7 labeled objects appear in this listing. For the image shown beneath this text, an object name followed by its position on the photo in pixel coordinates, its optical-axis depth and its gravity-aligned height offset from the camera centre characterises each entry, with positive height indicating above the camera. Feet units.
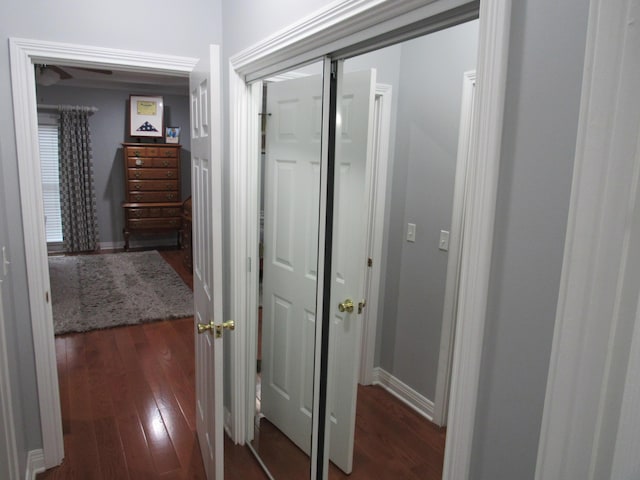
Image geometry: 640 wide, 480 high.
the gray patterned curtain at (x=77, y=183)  20.45 -0.89
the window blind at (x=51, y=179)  20.51 -0.75
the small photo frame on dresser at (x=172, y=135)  22.08 +1.62
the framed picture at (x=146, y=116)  21.45 +2.46
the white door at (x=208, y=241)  5.22 -1.00
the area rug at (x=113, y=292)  13.58 -4.46
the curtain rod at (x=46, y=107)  19.84 +2.52
